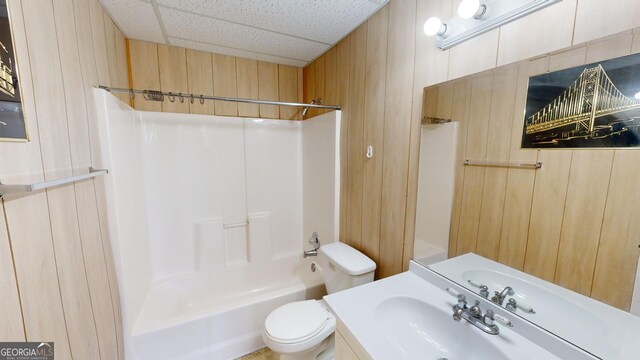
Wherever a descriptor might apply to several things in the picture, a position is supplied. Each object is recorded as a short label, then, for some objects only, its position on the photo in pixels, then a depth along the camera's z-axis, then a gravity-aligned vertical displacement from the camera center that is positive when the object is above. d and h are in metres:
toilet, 1.30 -1.00
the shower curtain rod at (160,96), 1.30 +0.35
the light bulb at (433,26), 0.99 +0.54
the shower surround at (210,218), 1.48 -0.57
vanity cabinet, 0.80 -0.71
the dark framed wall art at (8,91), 0.62 +0.16
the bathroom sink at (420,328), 0.74 -0.62
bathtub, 1.50 -1.20
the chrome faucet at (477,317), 0.81 -0.58
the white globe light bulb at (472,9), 0.86 +0.54
